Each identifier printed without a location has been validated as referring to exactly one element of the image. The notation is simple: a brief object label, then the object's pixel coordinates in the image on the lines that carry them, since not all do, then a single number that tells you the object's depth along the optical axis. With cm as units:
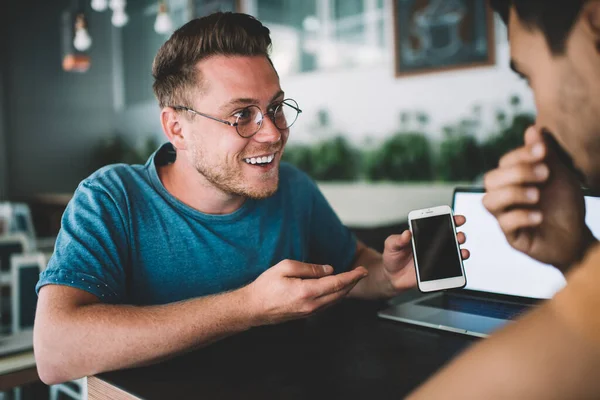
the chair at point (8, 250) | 352
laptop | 115
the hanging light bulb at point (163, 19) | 414
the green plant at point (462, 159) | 383
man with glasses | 99
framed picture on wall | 389
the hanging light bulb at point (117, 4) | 411
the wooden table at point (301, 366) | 83
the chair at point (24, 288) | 238
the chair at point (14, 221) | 528
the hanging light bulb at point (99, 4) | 402
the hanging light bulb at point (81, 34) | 405
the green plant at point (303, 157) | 490
